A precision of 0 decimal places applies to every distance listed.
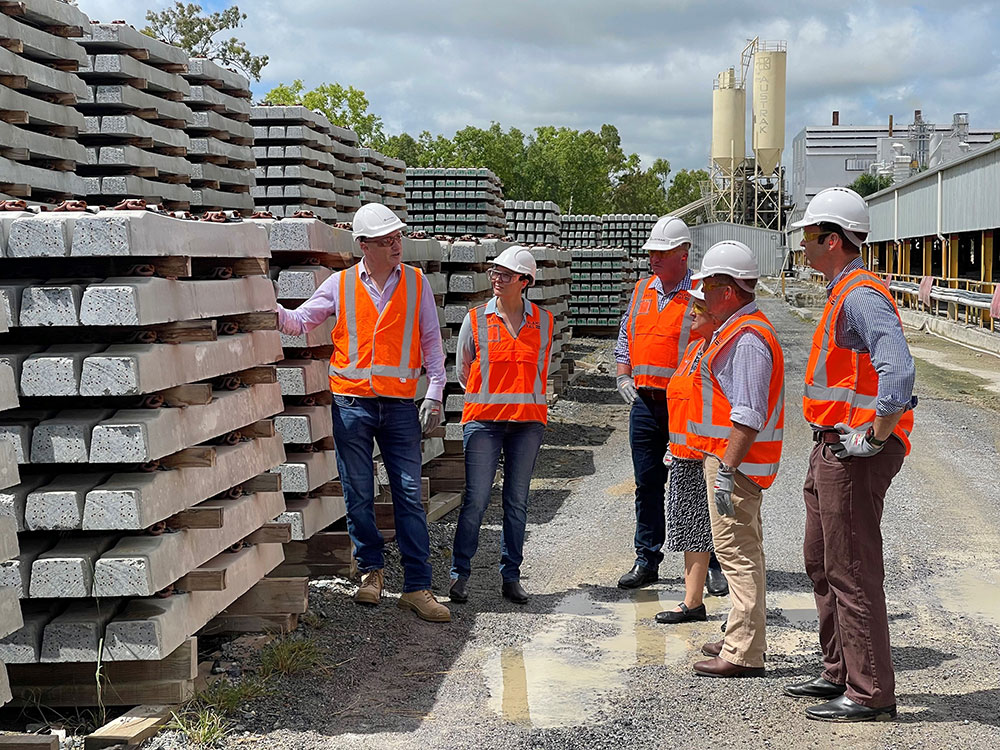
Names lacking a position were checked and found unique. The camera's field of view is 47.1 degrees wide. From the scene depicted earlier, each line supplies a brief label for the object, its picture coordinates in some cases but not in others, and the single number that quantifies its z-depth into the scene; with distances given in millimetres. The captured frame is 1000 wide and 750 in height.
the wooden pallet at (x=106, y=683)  4980
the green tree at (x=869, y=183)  73688
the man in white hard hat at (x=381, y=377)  6480
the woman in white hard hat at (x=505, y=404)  6957
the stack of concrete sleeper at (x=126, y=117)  9734
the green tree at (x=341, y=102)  57750
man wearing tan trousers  5562
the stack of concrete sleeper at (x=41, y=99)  7906
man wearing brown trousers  4793
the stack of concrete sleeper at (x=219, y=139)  11336
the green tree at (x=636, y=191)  92312
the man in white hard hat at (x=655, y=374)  7277
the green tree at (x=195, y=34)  73375
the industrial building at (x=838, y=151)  95500
